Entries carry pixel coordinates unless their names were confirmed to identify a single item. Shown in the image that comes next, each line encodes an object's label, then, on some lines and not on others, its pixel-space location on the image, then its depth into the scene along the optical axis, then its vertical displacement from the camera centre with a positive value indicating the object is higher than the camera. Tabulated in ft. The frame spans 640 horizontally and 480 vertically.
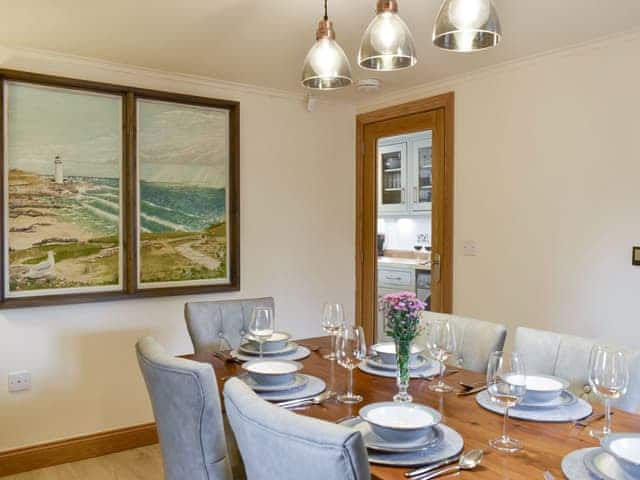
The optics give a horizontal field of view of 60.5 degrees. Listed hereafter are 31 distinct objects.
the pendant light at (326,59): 6.69 +2.15
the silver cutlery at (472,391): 5.84 -1.70
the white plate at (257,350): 7.37 -1.60
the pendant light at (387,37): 5.96 +2.16
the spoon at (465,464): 3.98 -1.72
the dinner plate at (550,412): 5.03 -1.69
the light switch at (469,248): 11.35 -0.29
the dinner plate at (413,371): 6.57 -1.68
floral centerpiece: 5.55 -0.93
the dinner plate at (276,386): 5.89 -1.66
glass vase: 5.60 -1.37
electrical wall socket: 9.84 -2.65
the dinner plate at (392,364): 6.79 -1.63
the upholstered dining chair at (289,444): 3.13 -1.28
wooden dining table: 4.07 -1.73
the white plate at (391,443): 4.23 -1.66
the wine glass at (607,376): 4.48 -1.17
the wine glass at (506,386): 4.55 -1.28
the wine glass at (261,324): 7.10 -1.17
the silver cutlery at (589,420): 4.93 -1.70
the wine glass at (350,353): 5.79 -1.28
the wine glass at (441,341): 5.78 -1.14
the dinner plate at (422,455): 4.13 -1.71
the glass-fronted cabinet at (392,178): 13.08 +1.37
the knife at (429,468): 3.96 -1.73
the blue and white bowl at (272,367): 6.11 -1.56
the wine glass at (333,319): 6.95 -1.08
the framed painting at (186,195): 11.07 +0.83
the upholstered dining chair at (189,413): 4.94 -1.68
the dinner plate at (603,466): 3.72 -1.63
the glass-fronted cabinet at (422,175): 12.39 +1.34
